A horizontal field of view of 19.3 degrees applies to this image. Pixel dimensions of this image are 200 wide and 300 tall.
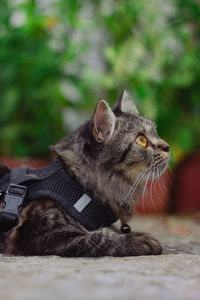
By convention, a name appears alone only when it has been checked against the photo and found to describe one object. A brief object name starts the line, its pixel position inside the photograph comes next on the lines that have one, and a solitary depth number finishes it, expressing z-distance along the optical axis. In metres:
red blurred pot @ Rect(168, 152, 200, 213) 1.35
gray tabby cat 0.68
